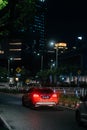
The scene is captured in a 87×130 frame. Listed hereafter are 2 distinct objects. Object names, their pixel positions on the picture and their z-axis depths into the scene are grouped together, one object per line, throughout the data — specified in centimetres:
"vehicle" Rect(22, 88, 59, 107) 3167
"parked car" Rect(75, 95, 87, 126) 1933
